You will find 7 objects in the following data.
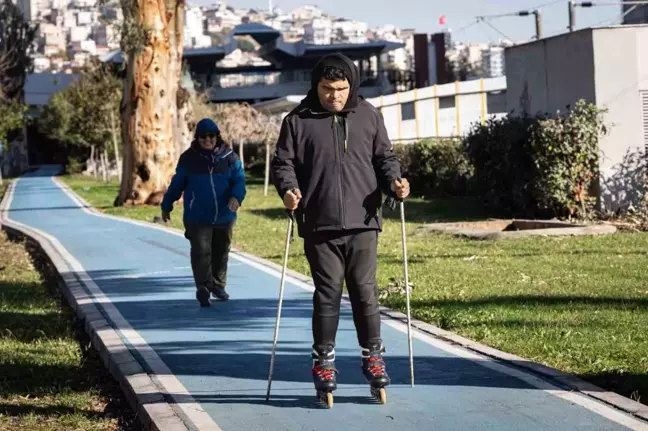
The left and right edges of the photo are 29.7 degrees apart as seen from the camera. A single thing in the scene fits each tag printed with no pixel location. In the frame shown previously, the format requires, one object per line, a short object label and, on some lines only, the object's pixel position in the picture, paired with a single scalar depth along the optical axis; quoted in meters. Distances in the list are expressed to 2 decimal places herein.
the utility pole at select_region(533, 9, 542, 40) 29.09
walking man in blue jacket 11.32
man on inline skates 6.76
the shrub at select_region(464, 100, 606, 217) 19.83
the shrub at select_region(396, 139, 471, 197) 29.72
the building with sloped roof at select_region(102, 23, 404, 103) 93.31
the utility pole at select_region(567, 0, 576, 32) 24.38
